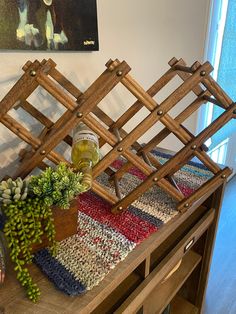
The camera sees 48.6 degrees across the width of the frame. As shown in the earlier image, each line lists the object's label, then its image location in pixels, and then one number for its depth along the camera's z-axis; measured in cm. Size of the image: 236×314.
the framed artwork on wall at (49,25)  73
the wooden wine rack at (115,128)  58
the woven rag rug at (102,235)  55
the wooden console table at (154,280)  50
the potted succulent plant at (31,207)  52
